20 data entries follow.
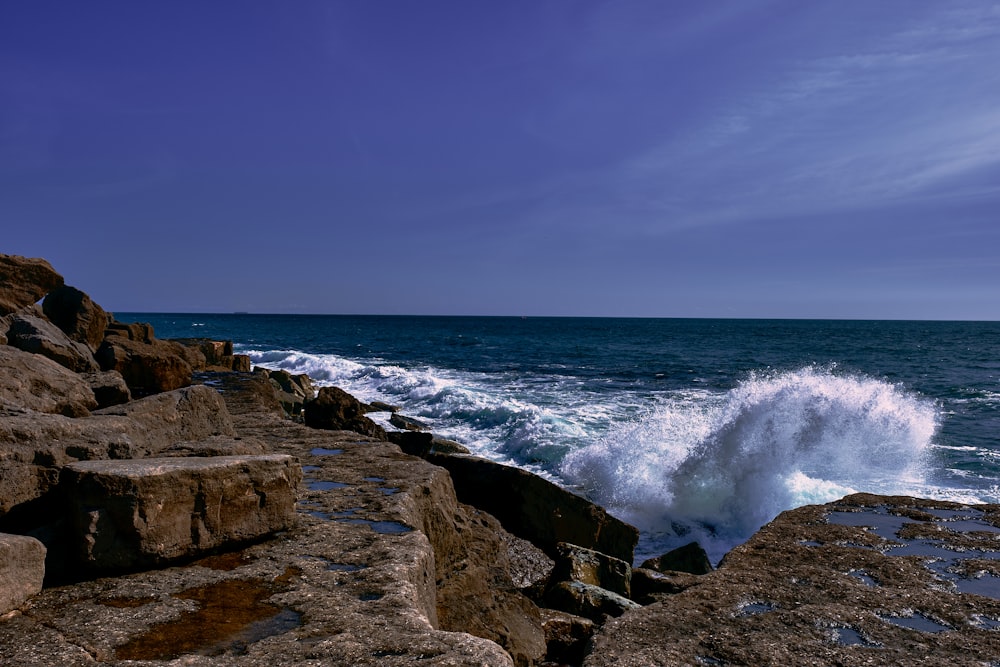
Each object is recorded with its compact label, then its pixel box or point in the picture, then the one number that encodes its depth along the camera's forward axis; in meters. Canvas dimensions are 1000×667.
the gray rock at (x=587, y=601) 4.95
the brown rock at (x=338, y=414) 8.12
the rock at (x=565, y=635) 4.31
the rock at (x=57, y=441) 3.05
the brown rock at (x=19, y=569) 2.57
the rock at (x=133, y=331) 13.70
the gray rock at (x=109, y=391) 5.09
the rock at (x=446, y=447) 10.31
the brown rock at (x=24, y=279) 9.22
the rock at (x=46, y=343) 6.18
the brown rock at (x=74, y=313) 10.52
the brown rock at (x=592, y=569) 5.39
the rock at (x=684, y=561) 6.61
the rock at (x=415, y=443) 7.95
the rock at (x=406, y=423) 13.56
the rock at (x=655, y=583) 5.11
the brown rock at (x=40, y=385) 3.89
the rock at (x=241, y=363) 20.85
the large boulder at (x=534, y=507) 6.48
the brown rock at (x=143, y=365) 8.55
